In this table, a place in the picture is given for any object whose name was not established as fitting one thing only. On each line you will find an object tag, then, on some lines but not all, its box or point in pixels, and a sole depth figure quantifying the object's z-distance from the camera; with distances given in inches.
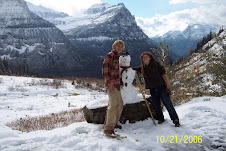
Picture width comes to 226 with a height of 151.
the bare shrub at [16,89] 711.0
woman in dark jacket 205.6
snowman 201.8
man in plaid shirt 182.4
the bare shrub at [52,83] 929.2
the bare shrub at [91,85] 1049.5
